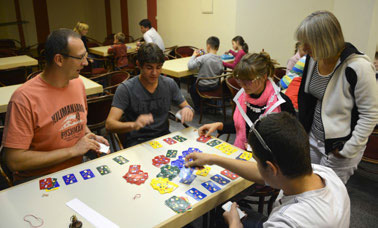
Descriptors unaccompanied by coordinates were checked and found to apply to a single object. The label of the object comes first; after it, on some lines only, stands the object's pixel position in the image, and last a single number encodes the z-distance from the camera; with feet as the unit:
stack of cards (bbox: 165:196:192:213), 4.28
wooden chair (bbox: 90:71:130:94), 11.59
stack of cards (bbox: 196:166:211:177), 5.19
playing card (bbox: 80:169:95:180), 5.03
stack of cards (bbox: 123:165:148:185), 4.94
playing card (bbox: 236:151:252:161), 5.74
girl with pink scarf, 6.34
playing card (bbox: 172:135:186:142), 6.45
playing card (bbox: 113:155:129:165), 5.53
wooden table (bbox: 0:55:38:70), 15.20
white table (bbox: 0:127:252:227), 4.08
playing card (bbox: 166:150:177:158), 5.77
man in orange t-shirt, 5.08
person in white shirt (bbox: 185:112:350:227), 3.12
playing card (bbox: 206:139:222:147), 6.27
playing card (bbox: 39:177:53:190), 4.74
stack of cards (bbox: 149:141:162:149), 6.16
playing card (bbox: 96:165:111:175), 5.19
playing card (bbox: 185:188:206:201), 4.56
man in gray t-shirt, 6.72
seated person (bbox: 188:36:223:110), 14.14
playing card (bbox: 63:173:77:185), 4.88
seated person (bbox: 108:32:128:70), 18.45
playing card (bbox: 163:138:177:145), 6.35
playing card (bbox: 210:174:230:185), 4.97
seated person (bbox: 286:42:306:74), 12.48
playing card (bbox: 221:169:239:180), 5.12
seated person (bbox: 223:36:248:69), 16.15
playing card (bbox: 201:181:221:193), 4.76
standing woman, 5.24
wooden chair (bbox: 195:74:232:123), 13.60
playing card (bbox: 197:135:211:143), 6.45
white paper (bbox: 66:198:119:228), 3.98
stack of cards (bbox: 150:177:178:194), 4.71
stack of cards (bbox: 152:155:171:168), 5.49
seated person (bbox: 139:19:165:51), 19.83
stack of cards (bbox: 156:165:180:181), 5.10
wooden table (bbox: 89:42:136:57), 20.20
